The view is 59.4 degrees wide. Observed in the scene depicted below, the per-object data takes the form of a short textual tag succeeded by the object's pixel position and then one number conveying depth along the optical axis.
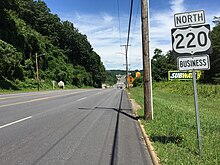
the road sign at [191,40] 3.87
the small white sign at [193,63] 3.89
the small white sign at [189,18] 3.95
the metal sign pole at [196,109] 3.91
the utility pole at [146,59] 7.89
